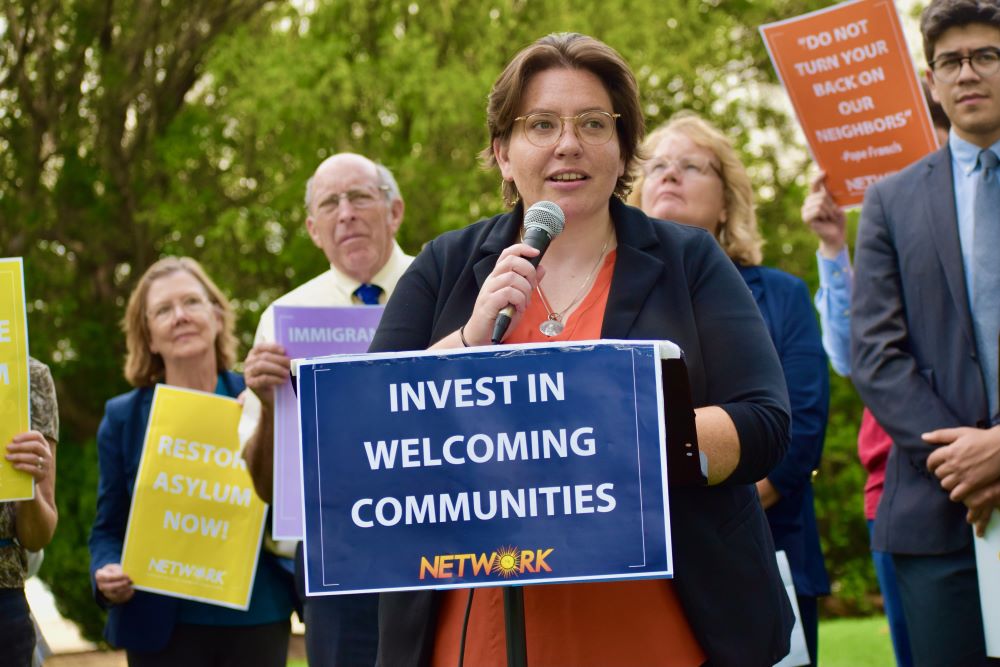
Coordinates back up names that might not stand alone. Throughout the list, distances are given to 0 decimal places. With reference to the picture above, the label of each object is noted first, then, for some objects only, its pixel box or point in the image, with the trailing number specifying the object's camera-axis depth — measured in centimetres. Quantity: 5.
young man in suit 781
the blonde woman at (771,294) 962
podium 498
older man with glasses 1031
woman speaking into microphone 555
